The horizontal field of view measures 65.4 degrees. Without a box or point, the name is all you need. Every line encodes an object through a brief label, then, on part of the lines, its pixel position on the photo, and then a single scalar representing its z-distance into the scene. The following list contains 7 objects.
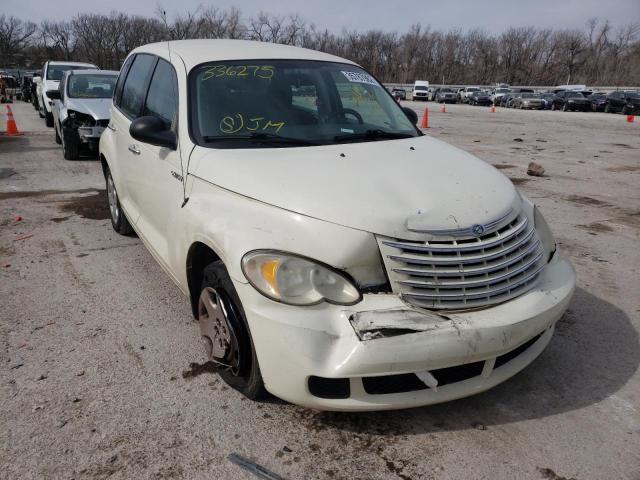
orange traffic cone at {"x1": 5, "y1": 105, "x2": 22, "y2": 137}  13.33
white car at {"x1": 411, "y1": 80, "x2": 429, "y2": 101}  54.88
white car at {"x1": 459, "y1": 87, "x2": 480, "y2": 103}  49.72
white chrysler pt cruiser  2.16
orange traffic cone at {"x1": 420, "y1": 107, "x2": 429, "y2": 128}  19.48
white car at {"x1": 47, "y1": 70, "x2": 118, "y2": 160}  9.09
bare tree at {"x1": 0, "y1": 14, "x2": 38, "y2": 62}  75.88
